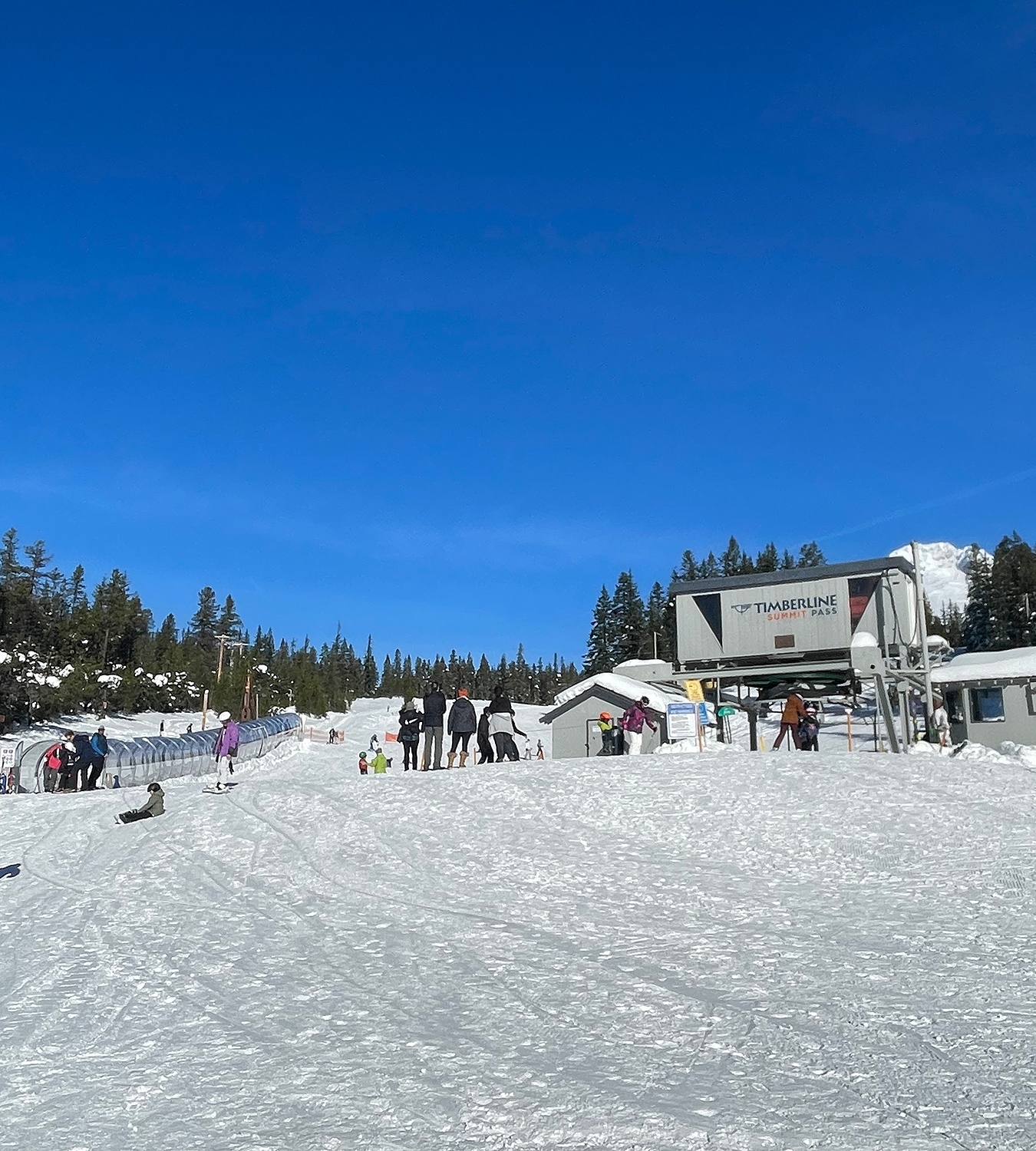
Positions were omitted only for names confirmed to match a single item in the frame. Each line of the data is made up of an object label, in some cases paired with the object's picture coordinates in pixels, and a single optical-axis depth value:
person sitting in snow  16.55
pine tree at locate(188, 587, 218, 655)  168.25
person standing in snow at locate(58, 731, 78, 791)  23.42
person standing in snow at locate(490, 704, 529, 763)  22.75
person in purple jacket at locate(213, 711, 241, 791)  23.42
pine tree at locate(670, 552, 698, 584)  140.38
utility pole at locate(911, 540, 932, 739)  25.41
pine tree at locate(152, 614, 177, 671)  99.06
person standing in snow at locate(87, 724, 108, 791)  23.72
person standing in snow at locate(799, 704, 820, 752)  23.39
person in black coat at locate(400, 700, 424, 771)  23.12
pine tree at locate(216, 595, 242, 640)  170.00
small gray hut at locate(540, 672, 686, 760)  39.88
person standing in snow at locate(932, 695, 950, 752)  32.51
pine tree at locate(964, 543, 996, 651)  101.88
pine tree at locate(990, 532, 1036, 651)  96.69
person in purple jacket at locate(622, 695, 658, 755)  24.17
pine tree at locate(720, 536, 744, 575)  137.25
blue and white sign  24.34
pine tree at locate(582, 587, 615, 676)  112.69
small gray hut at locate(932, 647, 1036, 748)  31.39
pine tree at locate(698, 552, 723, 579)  139.25
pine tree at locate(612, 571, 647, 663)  109.06
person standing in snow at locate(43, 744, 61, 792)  24.42
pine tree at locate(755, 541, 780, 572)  130.25
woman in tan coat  23.78
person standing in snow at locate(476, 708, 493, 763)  22.69
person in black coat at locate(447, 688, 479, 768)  21.83
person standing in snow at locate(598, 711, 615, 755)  26.58
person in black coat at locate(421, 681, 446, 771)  22.44
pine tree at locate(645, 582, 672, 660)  109.31
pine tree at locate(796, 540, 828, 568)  141.25
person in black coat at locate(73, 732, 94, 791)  23.38
